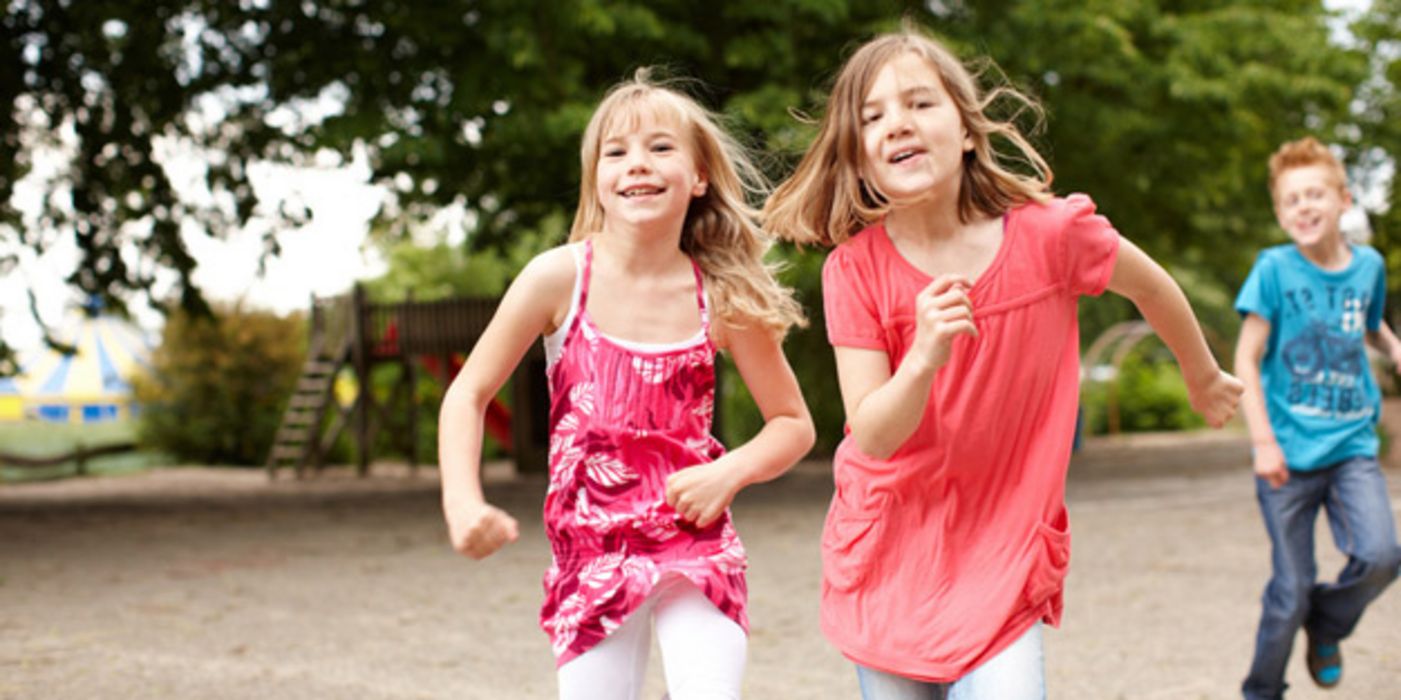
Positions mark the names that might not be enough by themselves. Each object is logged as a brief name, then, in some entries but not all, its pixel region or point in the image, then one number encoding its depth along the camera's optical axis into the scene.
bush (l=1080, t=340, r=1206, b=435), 29.00
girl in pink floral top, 2.93
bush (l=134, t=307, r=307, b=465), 25.59
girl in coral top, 2.67
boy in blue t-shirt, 4.70
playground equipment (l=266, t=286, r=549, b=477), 20.53
